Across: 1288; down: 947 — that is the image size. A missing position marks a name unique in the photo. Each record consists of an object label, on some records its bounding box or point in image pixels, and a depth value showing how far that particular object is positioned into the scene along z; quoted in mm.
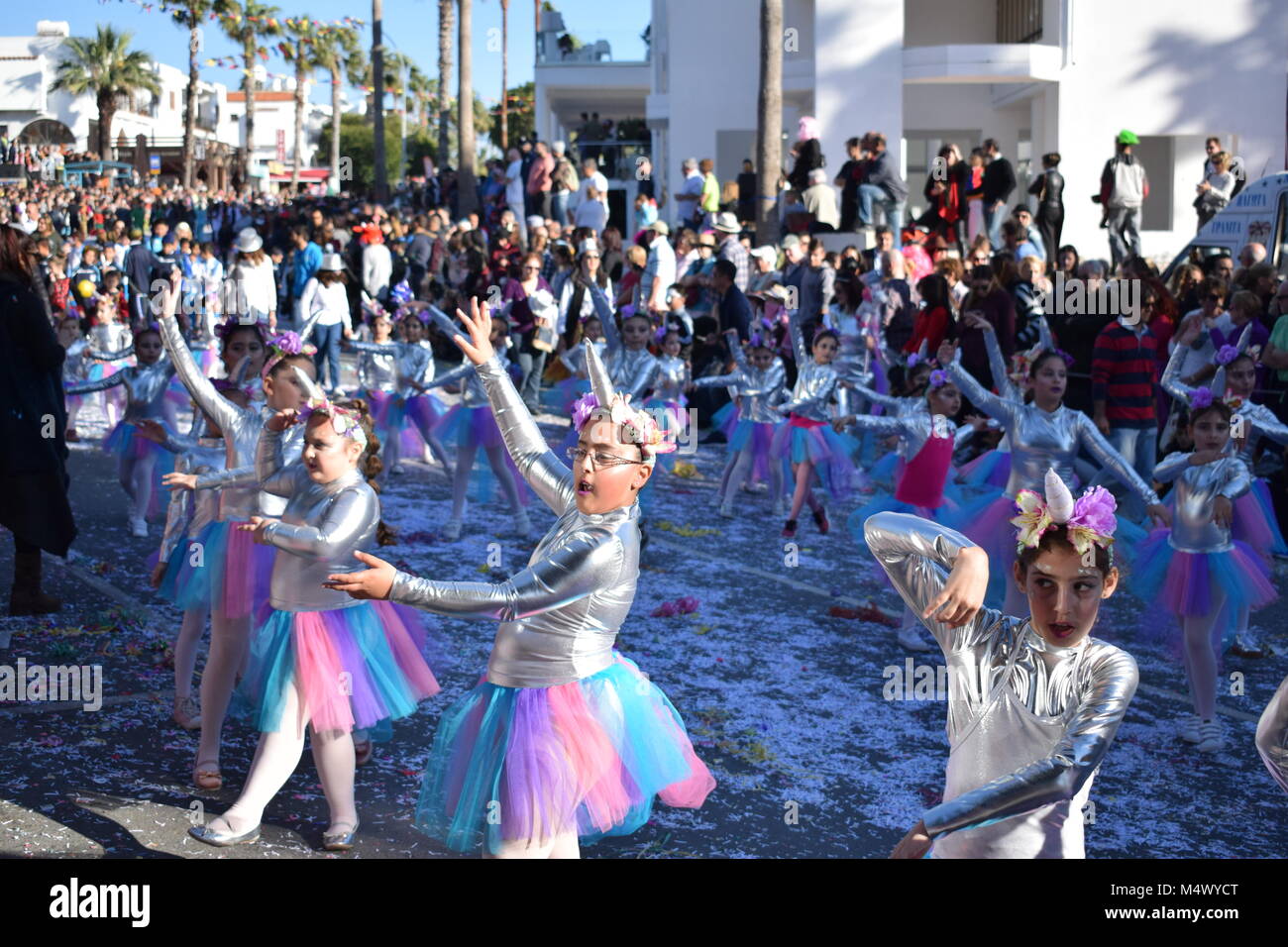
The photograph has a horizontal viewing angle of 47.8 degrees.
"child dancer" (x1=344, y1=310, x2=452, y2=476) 11758
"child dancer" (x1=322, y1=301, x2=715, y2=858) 4133
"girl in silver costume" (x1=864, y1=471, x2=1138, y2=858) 3461
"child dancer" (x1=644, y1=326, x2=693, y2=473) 11609
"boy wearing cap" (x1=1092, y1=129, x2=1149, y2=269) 17875
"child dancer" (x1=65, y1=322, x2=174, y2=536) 9938
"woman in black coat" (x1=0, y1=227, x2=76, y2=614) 7457
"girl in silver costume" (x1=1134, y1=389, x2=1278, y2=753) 6574
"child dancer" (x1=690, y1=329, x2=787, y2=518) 11344
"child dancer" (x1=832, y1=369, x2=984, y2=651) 8352
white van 12336
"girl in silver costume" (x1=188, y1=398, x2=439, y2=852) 5078
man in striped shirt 10453
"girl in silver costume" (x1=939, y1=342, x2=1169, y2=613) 7484
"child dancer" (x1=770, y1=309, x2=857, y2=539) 10688
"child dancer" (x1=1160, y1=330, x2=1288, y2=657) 7367
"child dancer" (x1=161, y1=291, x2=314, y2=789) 5715
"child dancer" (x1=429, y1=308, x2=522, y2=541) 10680
